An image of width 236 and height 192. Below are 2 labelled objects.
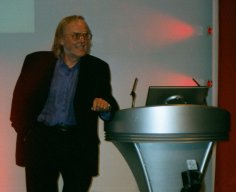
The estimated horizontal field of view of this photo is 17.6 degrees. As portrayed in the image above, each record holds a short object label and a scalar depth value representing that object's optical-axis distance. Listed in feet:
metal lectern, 12.76
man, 14.06
